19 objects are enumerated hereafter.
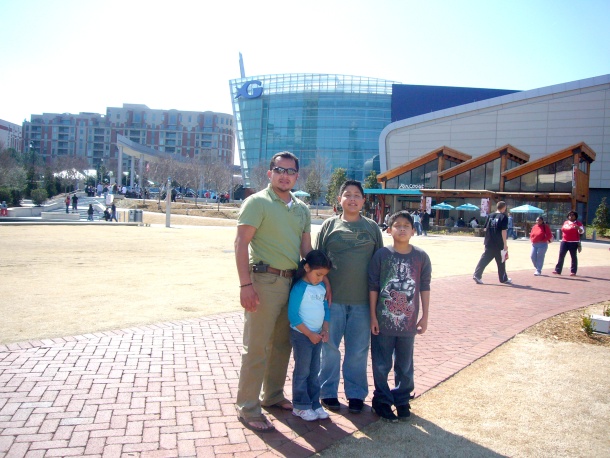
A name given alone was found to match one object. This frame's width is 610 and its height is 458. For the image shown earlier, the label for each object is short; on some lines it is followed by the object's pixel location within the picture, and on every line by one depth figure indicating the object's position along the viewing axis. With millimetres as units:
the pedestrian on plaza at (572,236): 12203
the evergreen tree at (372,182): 56041
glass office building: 76500
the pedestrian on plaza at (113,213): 32734
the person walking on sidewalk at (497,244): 10531
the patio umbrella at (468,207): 35250
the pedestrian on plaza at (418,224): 29206
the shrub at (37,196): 43094
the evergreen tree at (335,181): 53088
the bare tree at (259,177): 61869
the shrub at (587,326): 6320
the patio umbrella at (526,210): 31406
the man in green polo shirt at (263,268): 3480
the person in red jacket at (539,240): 12227
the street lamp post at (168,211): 26995
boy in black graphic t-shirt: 3785
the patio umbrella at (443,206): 35700
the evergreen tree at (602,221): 33822
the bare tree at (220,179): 59906
